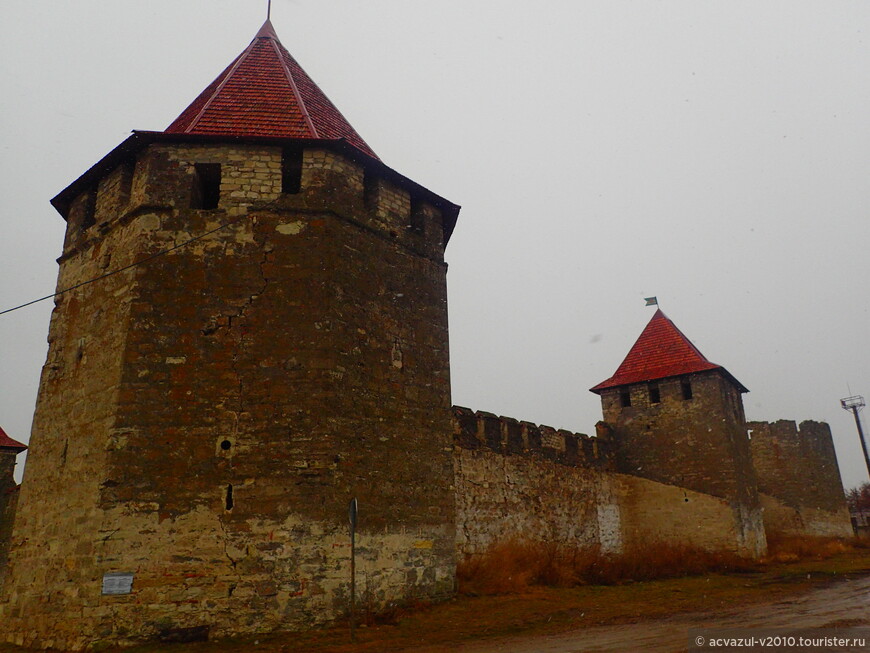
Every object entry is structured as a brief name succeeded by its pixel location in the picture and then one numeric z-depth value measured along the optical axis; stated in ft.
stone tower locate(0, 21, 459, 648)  27.17
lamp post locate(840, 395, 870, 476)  154.61
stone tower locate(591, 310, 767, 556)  61.11
